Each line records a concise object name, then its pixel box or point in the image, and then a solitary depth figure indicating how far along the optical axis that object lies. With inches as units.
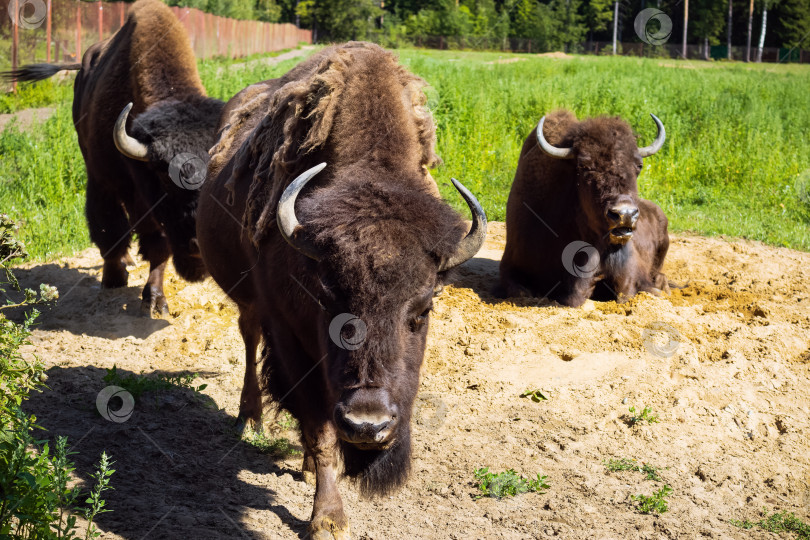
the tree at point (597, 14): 2146.9
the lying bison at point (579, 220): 277.7
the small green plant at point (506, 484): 157.8
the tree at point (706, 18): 1994.3
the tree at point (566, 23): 2258.9
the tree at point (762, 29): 1989.4
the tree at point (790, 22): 1932.8
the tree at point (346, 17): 1966.0
